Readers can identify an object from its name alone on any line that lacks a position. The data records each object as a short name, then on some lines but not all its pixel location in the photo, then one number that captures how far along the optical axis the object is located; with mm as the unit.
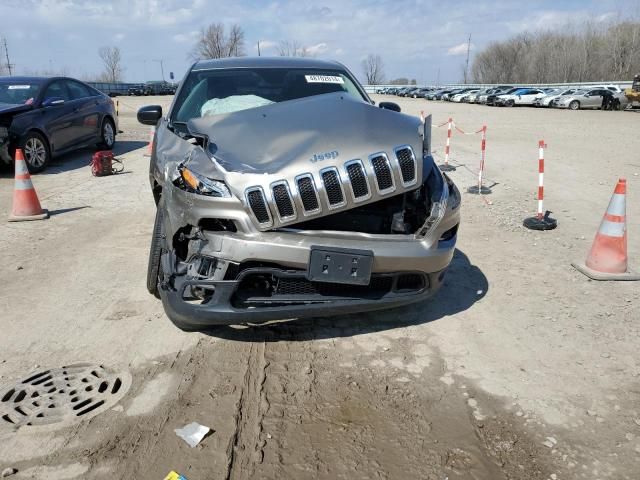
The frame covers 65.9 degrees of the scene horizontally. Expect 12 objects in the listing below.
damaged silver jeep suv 2764
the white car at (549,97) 36959
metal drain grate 2617
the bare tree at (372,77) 131625
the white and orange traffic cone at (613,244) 4418
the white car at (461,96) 51375
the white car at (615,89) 33894
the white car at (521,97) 40000
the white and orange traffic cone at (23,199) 6211
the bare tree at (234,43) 77294
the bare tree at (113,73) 100062
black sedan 8469
